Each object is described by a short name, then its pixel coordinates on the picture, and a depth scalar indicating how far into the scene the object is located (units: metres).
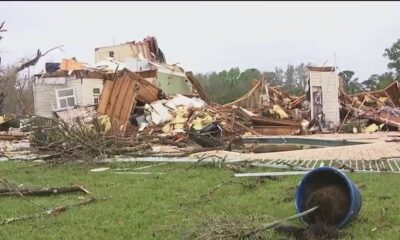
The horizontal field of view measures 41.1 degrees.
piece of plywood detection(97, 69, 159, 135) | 22.44
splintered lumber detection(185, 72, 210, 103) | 28.18
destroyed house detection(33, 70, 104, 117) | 28.11
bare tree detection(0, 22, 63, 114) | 13.90
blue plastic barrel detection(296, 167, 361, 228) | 4.66
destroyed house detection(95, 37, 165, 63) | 33.19
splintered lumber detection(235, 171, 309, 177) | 7.98
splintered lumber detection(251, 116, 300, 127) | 22.05
